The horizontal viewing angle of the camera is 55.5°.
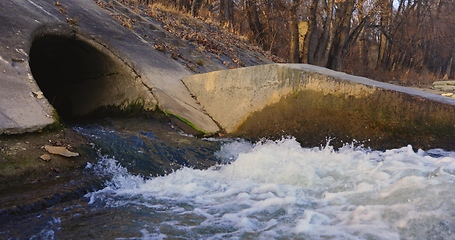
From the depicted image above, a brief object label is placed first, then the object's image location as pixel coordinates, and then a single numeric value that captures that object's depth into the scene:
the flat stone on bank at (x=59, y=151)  4.80
